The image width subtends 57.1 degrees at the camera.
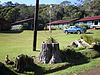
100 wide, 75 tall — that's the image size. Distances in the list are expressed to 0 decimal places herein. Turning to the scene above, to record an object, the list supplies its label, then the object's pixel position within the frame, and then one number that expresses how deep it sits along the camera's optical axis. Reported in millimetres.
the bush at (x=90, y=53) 5495
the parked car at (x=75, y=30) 15470
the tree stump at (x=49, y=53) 4456
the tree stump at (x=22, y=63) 3659
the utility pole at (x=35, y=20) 5952
